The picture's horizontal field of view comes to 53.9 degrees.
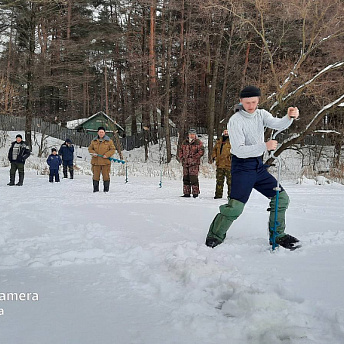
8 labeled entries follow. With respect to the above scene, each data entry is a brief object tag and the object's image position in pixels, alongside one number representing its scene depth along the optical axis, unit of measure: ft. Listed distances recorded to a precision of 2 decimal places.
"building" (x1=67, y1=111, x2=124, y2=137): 126.27
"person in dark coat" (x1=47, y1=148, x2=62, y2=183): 40.93
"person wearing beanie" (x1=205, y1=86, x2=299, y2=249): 11.09
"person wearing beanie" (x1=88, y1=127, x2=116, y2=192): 29.78
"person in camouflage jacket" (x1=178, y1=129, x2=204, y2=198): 27.40
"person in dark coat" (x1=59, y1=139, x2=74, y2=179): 45.96
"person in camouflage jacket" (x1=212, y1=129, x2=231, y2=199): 26.32
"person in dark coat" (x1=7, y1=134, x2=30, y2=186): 35.99
